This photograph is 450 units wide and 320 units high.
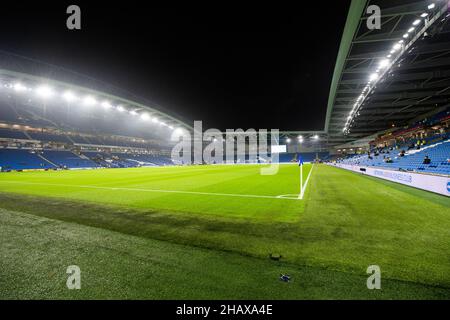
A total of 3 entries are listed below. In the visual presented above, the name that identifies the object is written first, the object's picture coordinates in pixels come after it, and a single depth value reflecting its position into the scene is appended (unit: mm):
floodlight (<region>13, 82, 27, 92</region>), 27797
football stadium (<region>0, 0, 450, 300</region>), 2543
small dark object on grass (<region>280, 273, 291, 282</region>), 2590
